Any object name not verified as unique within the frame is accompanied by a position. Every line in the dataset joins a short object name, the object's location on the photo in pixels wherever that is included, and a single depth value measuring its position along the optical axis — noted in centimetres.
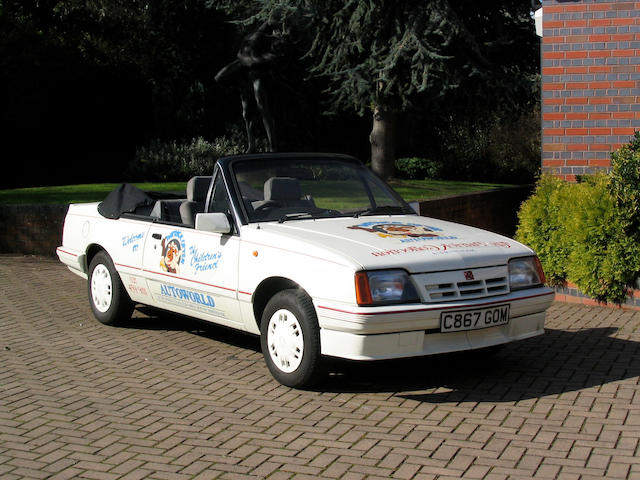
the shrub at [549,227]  961
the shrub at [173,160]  2584
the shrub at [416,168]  3300
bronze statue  2311
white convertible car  583
